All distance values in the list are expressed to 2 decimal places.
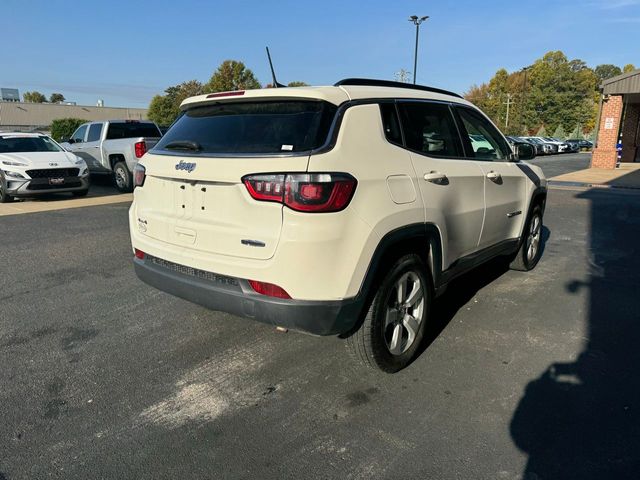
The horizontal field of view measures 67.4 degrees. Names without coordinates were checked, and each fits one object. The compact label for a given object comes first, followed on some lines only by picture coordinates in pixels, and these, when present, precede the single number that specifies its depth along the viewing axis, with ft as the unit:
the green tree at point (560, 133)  196.85
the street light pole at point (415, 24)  100.73
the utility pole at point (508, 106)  201.70
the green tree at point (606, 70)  392.14
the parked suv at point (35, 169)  33.40
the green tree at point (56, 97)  370.53
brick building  64.00
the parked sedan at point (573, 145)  128.57
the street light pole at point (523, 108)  190.23
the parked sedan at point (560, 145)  123.75
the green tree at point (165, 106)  160.16
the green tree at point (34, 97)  364.58
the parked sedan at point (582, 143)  133.33
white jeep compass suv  8.64
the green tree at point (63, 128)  107.32
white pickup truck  38.96
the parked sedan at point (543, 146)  114.53
